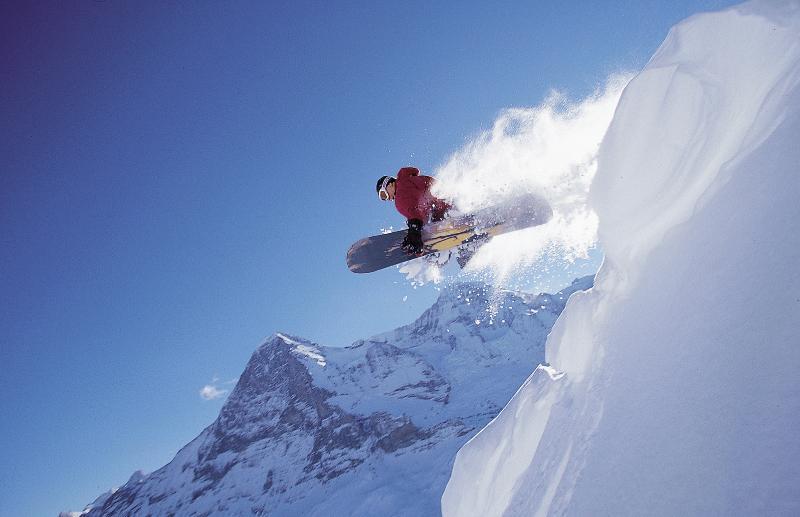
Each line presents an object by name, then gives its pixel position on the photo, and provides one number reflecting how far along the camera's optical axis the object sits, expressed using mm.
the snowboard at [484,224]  9969
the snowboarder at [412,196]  9148
